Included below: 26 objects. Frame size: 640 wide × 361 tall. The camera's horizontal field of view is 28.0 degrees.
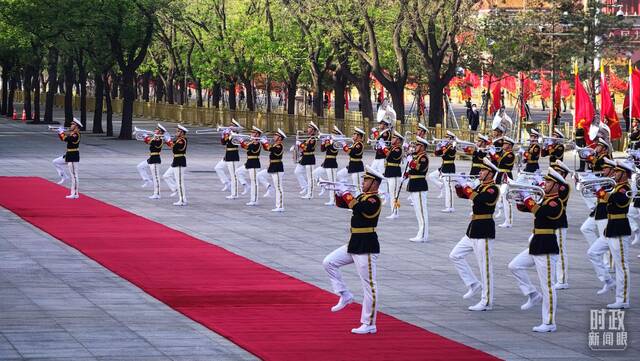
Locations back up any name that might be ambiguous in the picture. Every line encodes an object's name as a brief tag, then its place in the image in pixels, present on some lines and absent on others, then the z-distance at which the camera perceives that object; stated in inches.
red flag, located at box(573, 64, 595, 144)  1704.0
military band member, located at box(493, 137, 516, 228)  1079.6
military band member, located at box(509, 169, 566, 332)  660.1
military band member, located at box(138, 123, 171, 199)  1306.6
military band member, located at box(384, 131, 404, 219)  1160.2
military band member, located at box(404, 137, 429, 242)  1020.5
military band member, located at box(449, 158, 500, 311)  718.5
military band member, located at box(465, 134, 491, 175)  1155.3
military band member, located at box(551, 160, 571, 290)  796.6
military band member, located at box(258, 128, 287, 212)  1232.2
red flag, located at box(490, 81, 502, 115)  2711.6
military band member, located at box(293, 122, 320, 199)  1290.6
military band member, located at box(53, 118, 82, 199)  1322.6
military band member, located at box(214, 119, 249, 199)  1333.7
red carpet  605.6
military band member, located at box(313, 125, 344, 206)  1279.5
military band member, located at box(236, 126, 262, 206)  1279.5
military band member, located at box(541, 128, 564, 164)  1202.6
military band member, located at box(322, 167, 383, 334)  660.1
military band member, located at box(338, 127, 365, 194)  1206.3
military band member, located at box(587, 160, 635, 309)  723.2
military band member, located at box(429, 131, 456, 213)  1195.9
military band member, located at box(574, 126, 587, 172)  1692.9
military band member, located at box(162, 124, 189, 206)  1275.8
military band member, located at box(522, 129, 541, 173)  1181.1
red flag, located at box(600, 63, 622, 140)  1698.8
